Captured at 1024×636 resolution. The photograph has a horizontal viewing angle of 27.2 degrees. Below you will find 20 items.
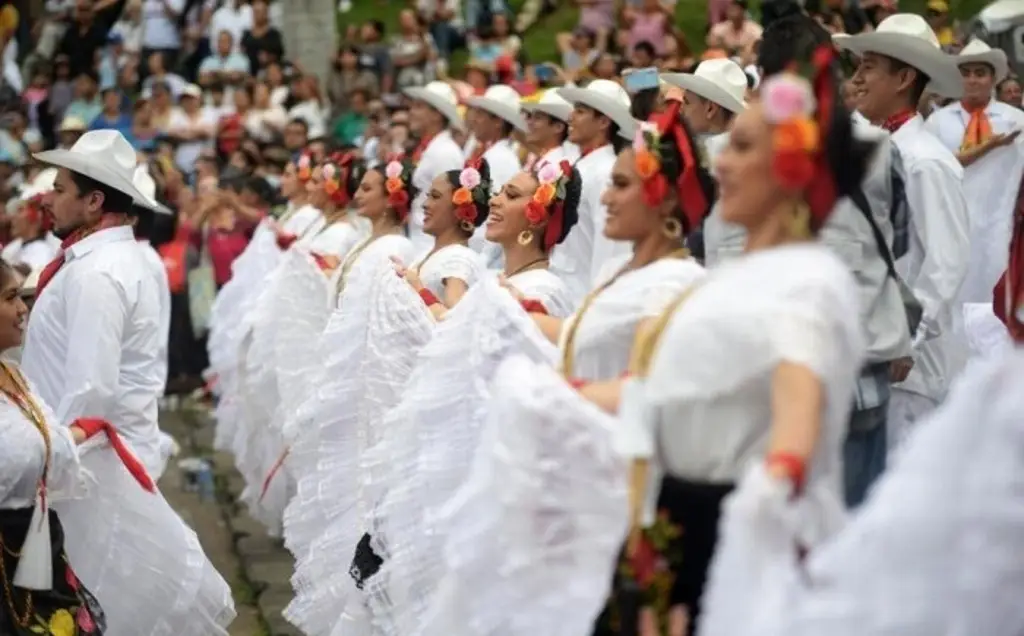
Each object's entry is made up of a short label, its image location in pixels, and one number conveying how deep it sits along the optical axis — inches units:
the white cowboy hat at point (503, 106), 502.0
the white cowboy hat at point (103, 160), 317.7
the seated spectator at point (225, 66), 914.7
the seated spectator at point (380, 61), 896.9
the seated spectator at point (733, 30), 681.0
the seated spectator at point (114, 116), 874.1
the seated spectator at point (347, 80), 885.8
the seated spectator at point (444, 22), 992.2
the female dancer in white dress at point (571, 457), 205.9
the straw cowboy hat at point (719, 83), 331.3
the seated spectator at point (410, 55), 889.5
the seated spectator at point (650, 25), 791.1
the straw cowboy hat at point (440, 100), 556.7
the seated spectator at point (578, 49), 796.0
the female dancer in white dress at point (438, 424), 266.4
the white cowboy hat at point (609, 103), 400.8
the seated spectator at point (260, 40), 932.0
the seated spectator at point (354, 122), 804.0
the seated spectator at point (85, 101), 909.2
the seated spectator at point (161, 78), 904.9
